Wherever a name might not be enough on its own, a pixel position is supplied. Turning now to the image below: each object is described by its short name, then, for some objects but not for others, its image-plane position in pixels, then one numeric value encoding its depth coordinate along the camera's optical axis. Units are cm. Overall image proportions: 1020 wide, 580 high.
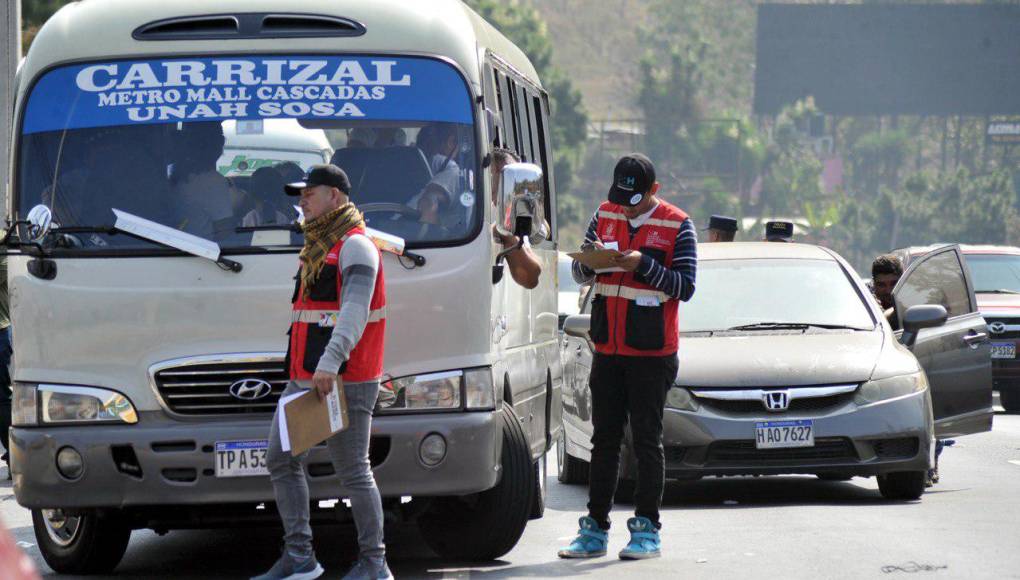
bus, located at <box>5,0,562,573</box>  1625
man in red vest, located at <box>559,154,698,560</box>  1769
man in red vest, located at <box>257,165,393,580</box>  1519
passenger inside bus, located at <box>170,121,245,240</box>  1647
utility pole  3744
